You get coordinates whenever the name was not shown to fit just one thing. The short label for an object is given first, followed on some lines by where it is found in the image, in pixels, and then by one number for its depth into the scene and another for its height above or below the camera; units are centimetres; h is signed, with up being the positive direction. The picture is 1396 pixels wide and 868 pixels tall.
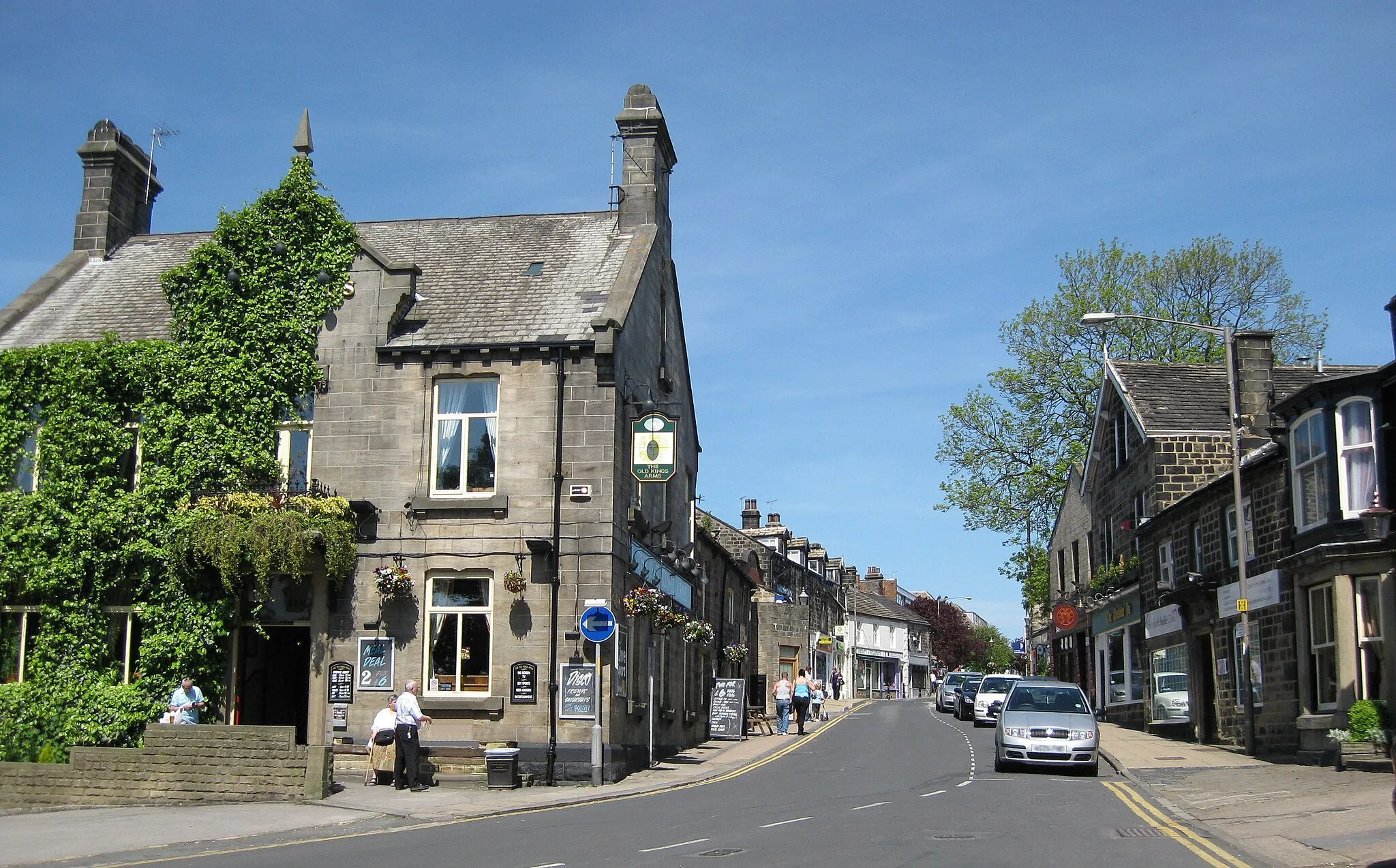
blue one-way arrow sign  2095 +26
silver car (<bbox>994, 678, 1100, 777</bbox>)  2230 -163
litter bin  2078 -202
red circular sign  4197 +78
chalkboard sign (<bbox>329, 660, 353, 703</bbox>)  2253 -74
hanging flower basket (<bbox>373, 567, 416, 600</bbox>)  2216 +97
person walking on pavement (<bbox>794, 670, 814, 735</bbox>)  3562 -168
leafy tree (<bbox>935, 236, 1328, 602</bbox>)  4766 +1035
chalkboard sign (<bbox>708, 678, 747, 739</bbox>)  3306 -173
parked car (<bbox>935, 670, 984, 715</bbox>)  4928 -190
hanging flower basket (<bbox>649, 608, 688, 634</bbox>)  2475 +38
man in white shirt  2008 -148
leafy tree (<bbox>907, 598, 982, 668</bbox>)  11069 +74
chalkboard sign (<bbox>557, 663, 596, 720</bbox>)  2173 -87
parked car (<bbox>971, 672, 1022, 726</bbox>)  3931 -166
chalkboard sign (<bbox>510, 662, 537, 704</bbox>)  2186 -71
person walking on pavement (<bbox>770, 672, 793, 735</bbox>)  3631 -190
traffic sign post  2098 +17
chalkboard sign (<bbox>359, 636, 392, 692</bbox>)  2239 -40
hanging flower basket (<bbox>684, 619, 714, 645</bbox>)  2847 +19
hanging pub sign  2328 +340
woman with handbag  2078 -165
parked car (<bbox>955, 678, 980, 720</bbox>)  4334 -199
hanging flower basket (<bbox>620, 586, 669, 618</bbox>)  2336 +67
